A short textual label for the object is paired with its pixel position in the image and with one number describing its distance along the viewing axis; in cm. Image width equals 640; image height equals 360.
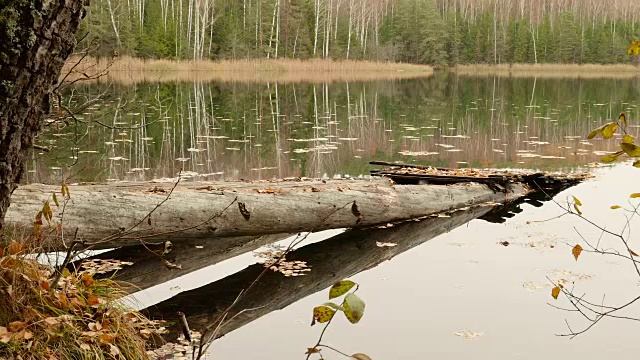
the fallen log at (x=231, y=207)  512
